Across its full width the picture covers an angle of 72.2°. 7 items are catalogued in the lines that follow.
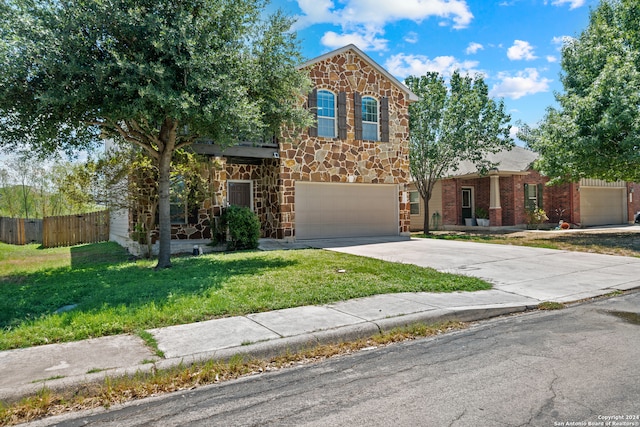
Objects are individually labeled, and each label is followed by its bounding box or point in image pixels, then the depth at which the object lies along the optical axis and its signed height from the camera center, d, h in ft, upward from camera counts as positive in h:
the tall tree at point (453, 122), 66.80 +12.54
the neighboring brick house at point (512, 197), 78.23 +0.96
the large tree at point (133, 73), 26.84 +8.83
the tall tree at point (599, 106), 46.32 +10.62
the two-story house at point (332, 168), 51.06 +4.76
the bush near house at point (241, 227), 44.70 -1.97
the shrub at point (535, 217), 80.02 -2.90
